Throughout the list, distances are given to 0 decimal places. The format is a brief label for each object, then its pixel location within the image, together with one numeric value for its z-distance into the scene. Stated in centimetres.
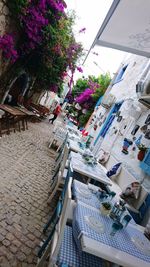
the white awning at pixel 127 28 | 214
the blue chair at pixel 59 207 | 191
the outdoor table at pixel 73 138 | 584
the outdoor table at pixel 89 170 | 338
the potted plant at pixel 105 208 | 207
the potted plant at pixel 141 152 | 380
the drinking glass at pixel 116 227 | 188
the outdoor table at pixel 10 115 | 559
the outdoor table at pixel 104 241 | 151
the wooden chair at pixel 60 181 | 320
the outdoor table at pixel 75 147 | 464
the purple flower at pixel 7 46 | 485
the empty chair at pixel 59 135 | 695
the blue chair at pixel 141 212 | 331
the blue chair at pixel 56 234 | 153
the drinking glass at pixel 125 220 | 210
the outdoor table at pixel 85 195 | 219
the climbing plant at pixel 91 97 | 1163
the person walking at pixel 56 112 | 1325
